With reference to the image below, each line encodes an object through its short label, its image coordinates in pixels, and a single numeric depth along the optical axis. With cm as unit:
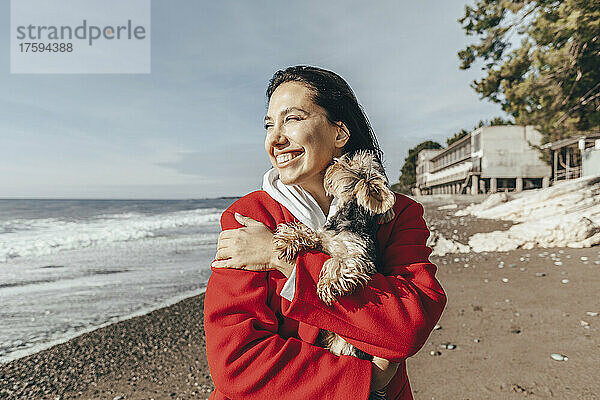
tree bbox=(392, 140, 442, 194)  8094
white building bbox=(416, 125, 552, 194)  3697
